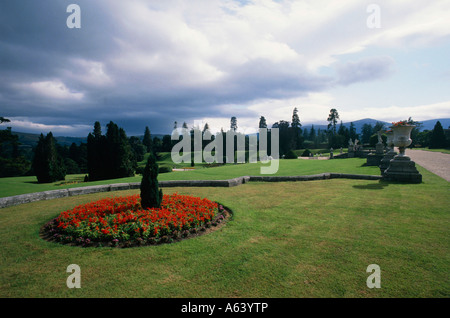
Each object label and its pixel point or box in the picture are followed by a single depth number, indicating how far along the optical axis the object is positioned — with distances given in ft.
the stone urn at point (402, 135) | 36.96
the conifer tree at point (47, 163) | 92.17
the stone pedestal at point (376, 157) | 61.57
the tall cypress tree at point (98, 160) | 90.27
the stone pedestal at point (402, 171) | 35.07
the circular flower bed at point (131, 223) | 16.93
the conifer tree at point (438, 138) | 161.58
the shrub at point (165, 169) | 96.19
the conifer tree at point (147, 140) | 286.42
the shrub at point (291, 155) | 133.39
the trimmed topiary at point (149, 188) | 23.21
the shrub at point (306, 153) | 163.78
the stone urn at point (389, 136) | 47.28
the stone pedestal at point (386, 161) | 44.39
